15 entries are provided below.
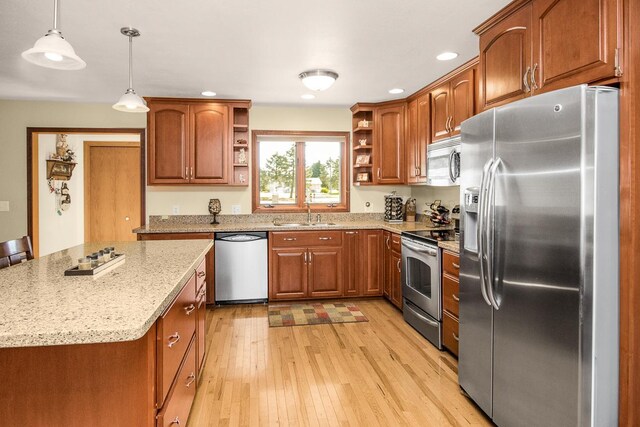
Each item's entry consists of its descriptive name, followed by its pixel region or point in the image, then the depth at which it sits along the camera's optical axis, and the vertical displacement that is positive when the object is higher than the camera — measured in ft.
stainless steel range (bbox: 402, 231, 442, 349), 10.44 -2.13
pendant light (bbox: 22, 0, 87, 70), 5.60 +2.22
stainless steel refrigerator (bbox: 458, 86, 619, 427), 5.14 -0.71
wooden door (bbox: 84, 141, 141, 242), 20.15 +0.92
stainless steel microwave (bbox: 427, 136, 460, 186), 11.02 +1.34
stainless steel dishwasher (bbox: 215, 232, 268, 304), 14.29 -2.09
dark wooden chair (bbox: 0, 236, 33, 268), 7.30 -0.81
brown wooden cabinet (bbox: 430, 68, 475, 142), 10.85 +3.01
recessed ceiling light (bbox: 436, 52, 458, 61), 10.21 +3.91
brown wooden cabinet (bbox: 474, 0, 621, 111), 5.49 +2.59
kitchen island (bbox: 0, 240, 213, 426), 3.66 -1.50
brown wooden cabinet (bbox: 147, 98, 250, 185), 14.58 +2.44
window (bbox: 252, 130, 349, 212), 16.57 +1.55
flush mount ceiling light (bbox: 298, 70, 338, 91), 11.50 +3.71
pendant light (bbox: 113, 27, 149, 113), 8.63 +2.31
